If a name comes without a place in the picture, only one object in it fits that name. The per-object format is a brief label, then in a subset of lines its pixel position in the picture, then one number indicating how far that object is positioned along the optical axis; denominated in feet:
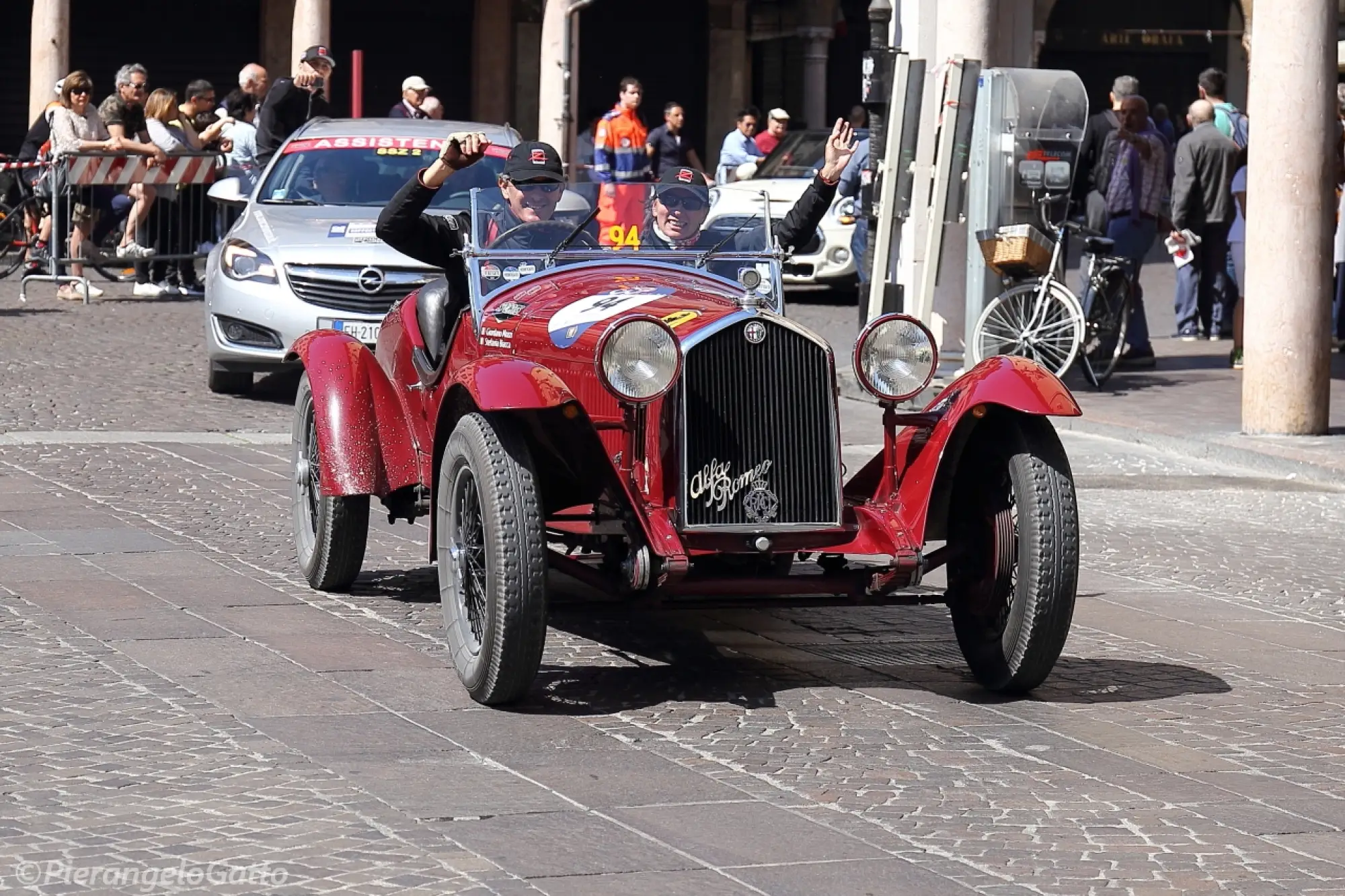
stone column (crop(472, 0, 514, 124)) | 117.29
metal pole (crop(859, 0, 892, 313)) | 47.88
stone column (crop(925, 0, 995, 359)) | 47.37
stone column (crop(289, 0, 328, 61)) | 88.02
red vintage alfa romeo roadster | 20.08
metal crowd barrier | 64.80
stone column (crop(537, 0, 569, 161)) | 89.04
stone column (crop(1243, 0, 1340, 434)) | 40.75
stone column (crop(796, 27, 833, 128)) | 119.96
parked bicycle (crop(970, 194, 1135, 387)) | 46.34
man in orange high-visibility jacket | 75.66
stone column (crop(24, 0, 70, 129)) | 85.87
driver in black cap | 23.94
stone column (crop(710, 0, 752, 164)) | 123.65
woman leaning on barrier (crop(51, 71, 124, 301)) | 65.10
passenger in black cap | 24.75
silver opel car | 42.60
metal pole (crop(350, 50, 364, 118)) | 65.62
